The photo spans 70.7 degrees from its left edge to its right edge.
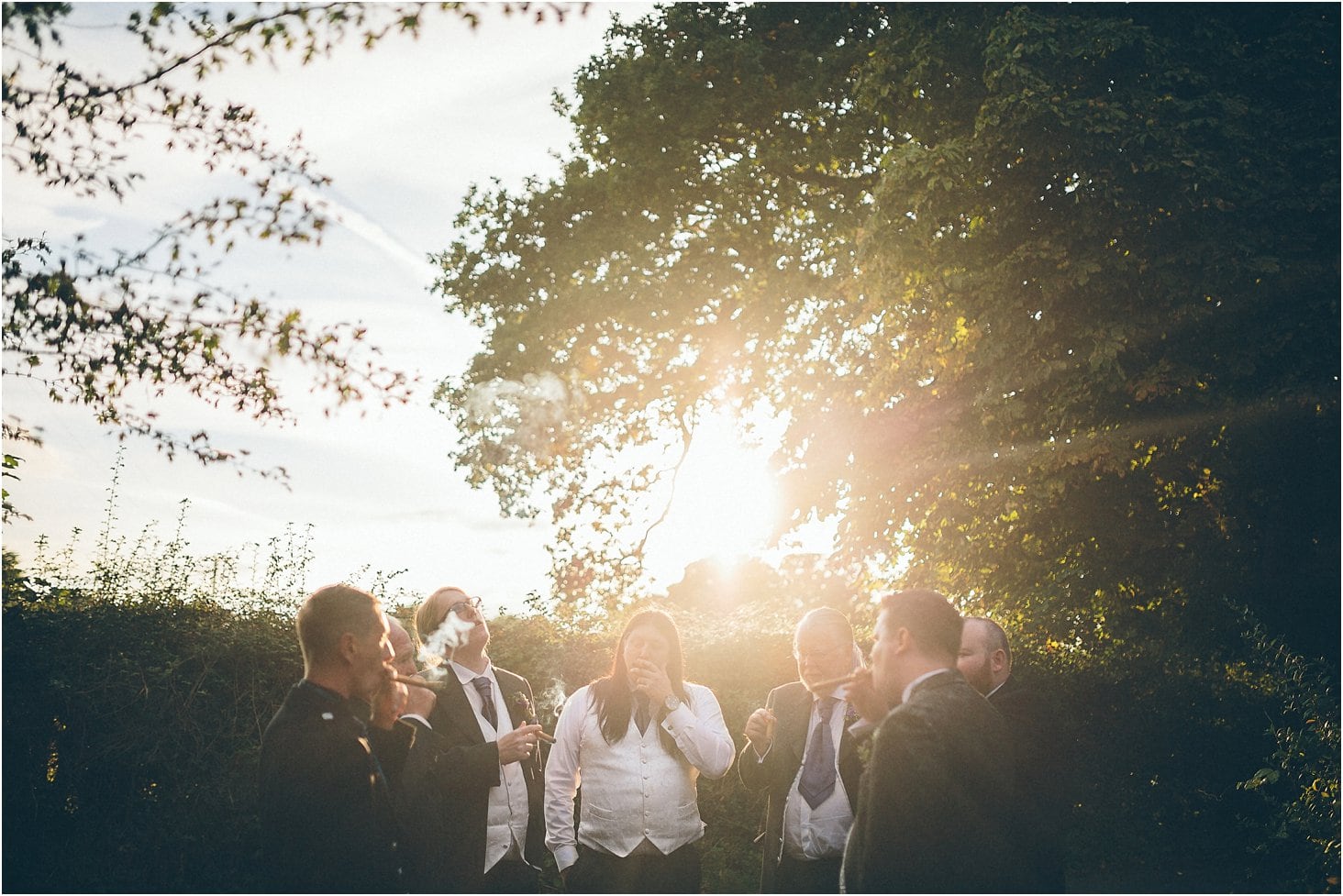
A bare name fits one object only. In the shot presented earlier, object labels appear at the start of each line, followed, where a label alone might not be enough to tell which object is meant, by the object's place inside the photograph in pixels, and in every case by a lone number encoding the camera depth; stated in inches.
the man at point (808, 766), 191.9
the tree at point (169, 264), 178.2
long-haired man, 194.2
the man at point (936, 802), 123.7
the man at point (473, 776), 170.7
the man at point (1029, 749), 131.7
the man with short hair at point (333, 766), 125.2
